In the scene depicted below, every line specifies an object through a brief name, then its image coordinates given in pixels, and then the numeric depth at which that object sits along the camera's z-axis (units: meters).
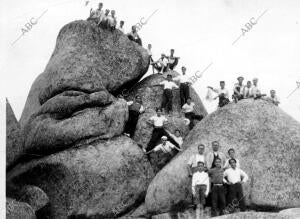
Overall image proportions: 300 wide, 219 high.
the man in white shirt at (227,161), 21.97
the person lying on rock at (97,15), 31.02
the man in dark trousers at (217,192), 21.31
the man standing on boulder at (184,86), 30.58
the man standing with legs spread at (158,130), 27.30
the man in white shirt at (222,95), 27.56
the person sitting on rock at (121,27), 32.20
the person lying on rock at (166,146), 26.40
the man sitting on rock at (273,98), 27.55
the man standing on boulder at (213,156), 22.53
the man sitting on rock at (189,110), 30.03
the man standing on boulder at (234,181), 21.42
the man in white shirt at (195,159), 22.53
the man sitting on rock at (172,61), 33.06
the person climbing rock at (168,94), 30.55
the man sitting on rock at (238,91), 27.36
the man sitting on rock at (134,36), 32.72
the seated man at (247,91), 27.45
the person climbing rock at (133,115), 29.12
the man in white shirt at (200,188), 21.50
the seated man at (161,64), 33.31
